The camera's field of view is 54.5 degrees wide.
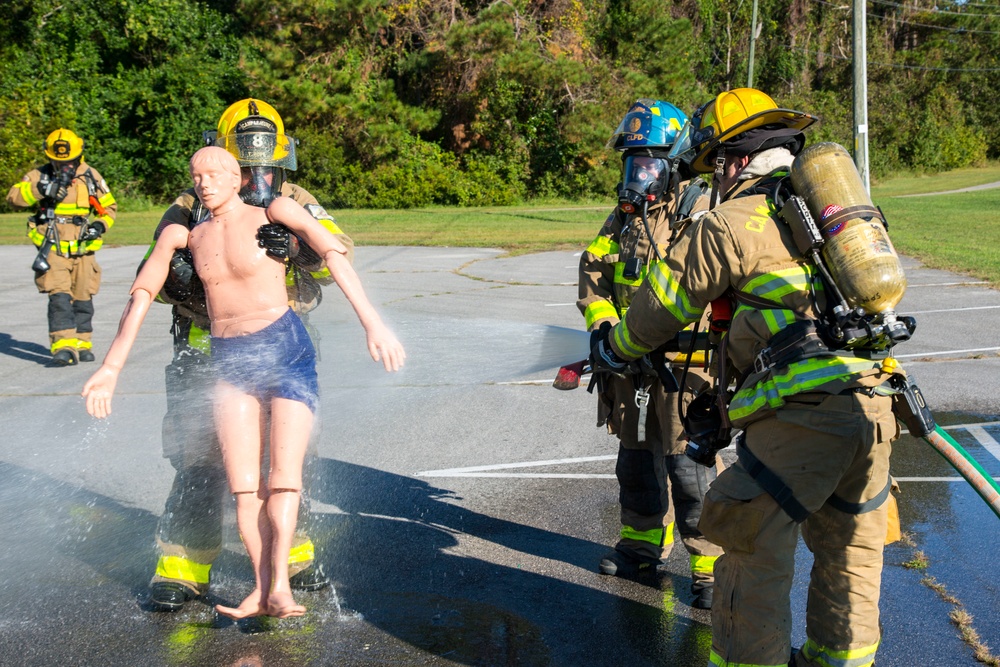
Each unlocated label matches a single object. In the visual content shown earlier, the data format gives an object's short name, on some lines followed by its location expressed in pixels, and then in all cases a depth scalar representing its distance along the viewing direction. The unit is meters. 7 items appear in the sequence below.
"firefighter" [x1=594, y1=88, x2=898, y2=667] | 2.77
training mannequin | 3.79
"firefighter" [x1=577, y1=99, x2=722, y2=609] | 4.23
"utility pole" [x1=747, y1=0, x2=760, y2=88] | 33.41
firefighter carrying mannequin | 4.05
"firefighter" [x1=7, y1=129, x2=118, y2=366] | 9.22
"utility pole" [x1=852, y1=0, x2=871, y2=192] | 16.02
